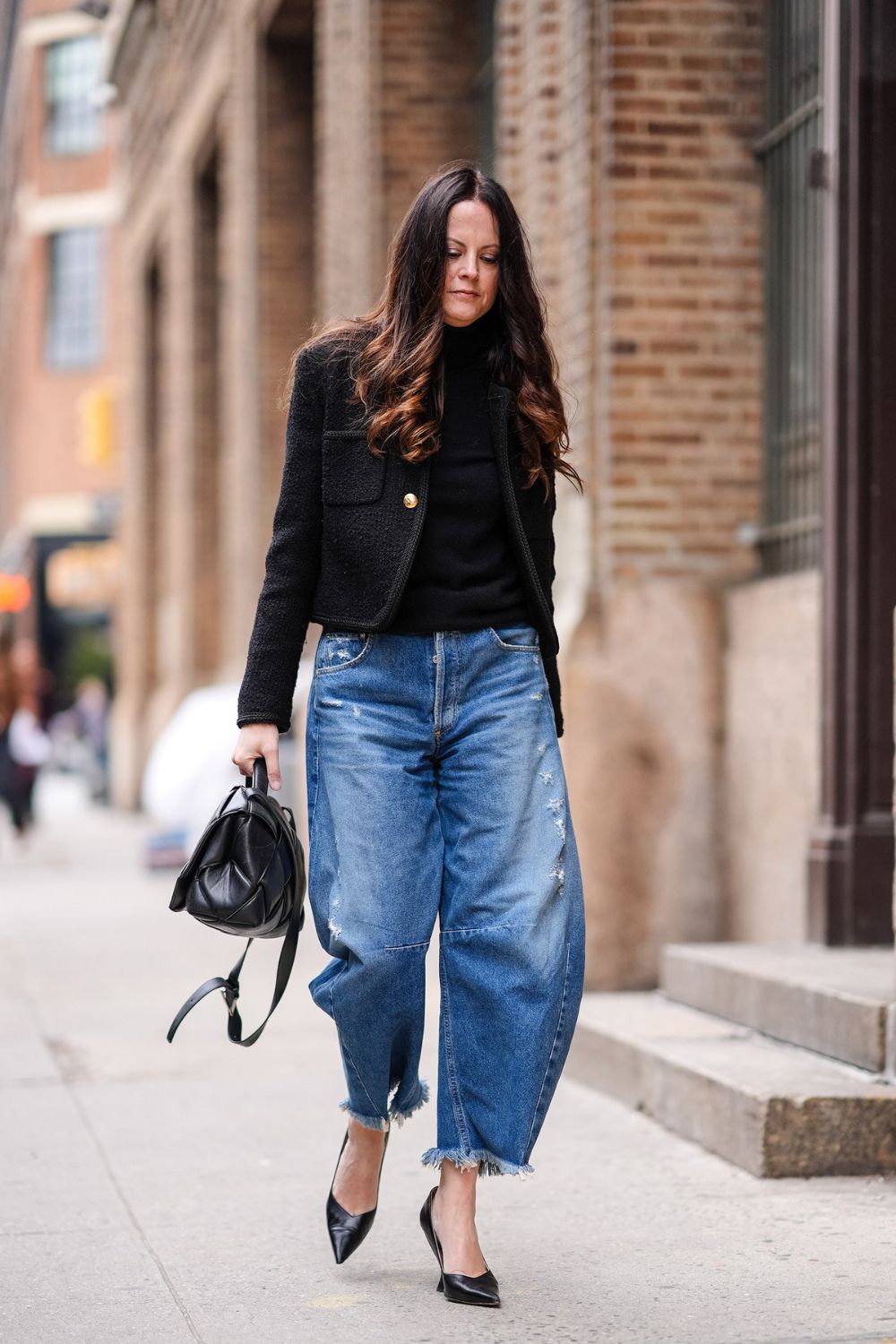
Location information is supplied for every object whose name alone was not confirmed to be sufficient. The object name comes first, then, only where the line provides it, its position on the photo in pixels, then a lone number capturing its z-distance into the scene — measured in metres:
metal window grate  11.82
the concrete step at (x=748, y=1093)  7.93
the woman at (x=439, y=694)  6.32
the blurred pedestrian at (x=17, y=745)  26.09
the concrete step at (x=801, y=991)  8.42
